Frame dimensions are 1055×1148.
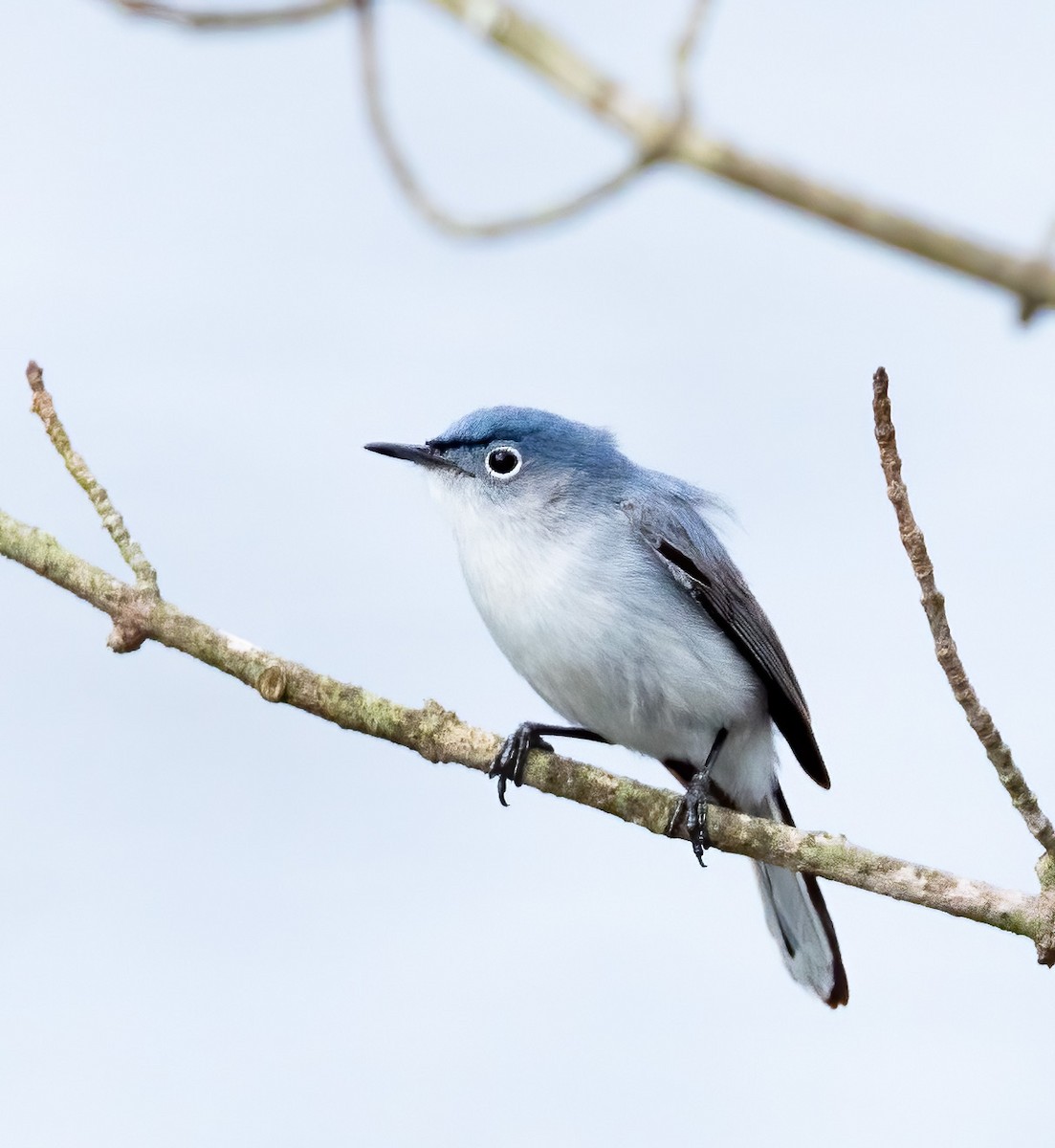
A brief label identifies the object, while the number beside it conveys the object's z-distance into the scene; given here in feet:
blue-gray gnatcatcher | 10.14
